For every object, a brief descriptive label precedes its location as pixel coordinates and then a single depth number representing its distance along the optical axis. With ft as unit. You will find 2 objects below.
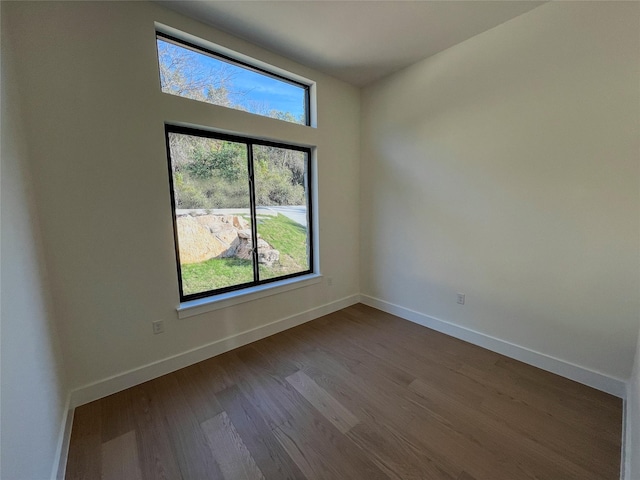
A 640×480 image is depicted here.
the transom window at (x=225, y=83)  6.71
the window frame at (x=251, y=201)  6.90
